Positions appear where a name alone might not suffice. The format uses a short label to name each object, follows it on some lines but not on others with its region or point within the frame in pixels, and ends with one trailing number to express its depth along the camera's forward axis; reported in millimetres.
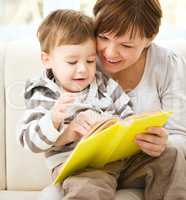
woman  1612
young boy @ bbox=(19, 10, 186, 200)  1522
